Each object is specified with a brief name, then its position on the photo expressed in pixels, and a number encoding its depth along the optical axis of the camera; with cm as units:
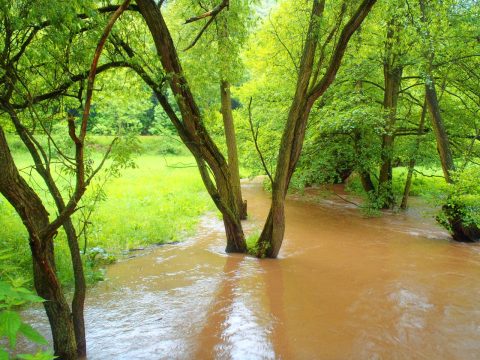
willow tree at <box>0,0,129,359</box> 328
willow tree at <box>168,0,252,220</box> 761
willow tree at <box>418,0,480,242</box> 945
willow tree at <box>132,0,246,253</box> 588
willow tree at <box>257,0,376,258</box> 661
